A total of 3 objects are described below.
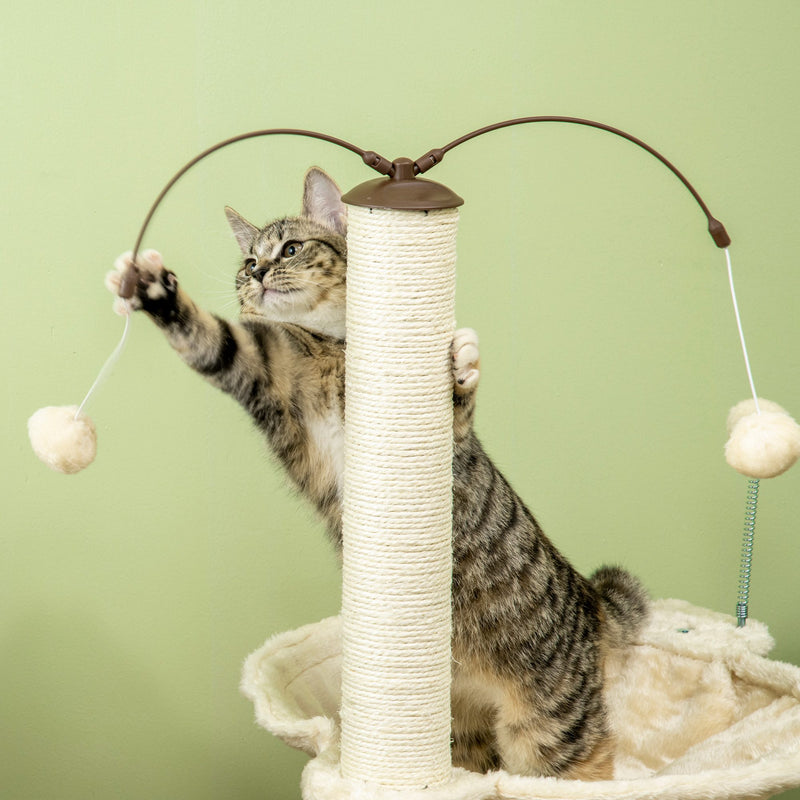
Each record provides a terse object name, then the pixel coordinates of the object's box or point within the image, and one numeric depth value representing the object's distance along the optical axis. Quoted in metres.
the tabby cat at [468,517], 1.85
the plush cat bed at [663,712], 1.69
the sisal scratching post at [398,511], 1.70
